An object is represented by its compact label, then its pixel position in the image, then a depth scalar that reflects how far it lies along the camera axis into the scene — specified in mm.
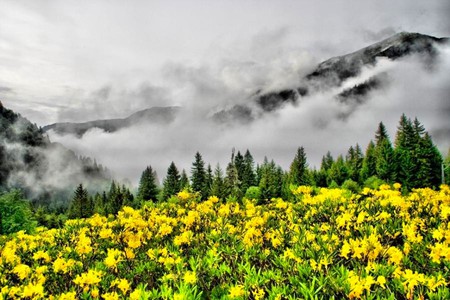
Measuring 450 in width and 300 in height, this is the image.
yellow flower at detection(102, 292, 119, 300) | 4121
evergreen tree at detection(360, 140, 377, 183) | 72794
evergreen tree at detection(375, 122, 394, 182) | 61219
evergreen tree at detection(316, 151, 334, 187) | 74875
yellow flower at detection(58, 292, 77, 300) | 4043
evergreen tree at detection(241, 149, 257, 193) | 91062
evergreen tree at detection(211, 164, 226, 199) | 53100
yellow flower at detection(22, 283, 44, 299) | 4082
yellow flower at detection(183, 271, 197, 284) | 4262
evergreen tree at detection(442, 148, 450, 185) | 55906
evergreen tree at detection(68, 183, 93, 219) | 84544
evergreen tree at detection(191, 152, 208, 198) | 71944
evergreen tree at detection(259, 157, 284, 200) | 59272
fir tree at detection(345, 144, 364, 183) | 75562
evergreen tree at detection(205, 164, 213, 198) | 75312
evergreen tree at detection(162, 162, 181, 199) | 74038
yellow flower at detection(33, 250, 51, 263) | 5578
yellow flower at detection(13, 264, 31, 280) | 4896
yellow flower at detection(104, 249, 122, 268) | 5062
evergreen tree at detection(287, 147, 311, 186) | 78625
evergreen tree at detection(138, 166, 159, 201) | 68688
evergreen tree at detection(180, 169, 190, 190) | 87450
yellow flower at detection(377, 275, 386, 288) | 3569
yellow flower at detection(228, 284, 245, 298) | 3752
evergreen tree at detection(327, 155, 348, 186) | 72938
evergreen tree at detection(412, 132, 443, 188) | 56406
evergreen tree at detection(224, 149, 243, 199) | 86125
